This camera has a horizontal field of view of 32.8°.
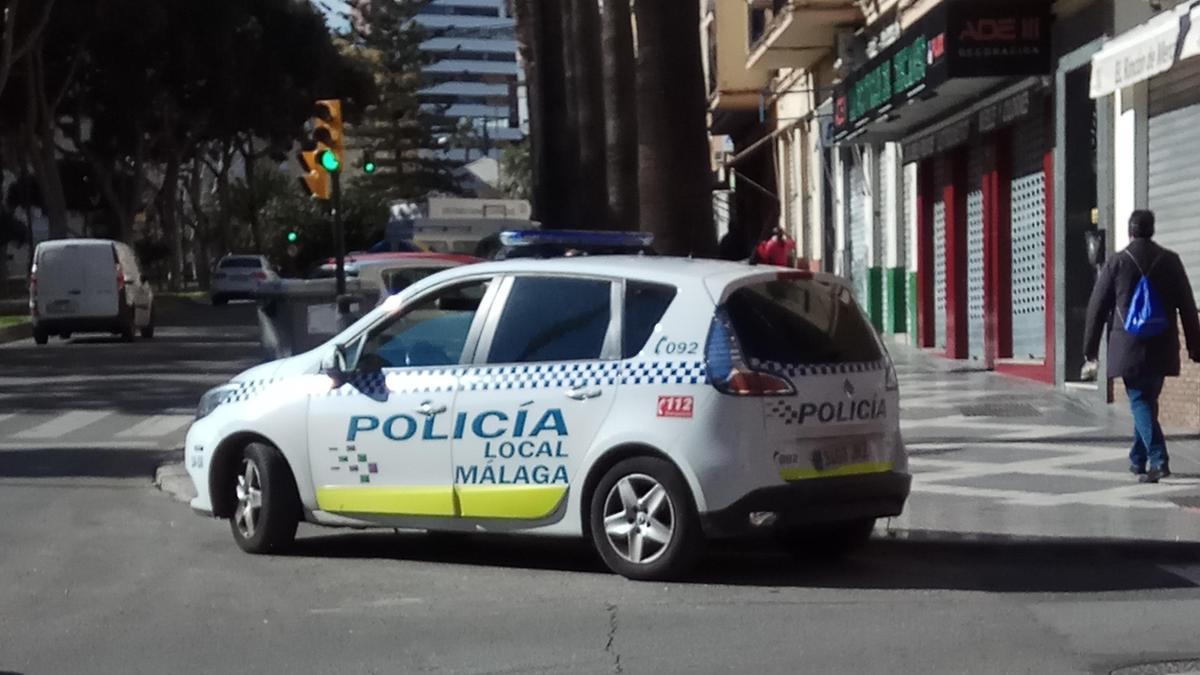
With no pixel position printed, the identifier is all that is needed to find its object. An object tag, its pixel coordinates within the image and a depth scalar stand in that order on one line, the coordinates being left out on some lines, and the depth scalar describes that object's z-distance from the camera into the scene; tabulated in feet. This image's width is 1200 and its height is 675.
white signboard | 48.14
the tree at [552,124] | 79.20
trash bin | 61.52
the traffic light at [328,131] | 64.03
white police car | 29.96
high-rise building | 390.01
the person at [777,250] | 96.99
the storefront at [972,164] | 65.57
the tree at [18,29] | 131.85
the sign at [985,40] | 64.75
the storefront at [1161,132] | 49.06
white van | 111.55
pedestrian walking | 40.08
